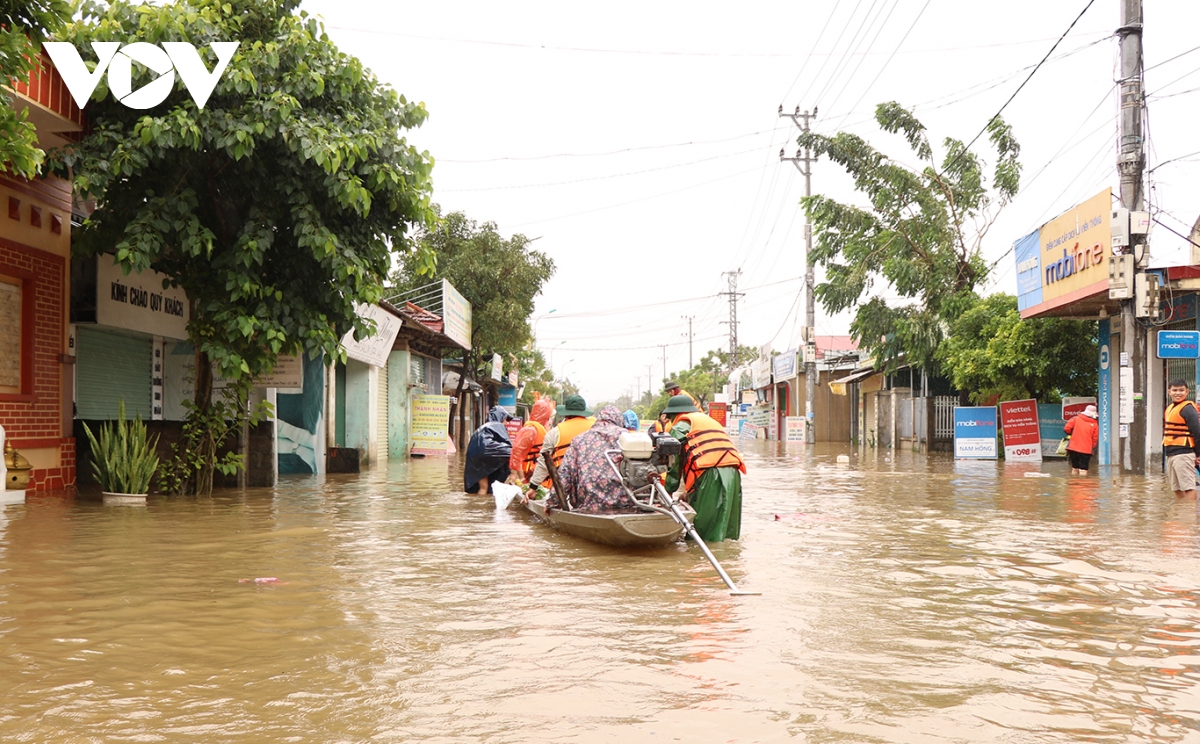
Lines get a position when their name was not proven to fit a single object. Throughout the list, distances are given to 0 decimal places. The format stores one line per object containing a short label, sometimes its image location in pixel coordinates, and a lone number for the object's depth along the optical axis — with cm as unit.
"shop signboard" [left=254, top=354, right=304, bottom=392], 1521
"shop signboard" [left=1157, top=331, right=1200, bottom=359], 1741
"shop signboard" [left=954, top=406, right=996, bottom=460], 2497
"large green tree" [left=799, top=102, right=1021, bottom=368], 2898
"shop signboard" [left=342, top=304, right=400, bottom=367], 2233
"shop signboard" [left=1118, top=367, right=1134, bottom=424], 1753
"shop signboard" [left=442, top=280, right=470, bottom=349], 2736
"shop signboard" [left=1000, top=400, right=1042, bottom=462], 2341
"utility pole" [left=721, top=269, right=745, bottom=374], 7338
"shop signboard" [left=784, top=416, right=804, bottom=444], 4316
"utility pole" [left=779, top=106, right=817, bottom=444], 3716
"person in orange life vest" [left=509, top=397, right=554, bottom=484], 1294
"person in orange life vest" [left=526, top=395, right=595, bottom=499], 1080
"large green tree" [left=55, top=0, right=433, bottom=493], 1151
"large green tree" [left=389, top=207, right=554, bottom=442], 3219
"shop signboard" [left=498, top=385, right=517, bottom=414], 5534
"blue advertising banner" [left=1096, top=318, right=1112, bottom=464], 2181
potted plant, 1234
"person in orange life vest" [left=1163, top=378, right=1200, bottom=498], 1341
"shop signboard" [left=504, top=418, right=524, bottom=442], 2189
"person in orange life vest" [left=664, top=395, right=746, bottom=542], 967
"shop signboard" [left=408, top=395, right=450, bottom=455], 2758
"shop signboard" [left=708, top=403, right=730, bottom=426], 5047
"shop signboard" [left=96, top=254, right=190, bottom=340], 1370
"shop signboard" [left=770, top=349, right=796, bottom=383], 4997
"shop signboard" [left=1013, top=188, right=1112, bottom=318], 1933
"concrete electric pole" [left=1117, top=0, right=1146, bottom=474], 1747
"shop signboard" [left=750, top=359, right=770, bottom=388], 5835
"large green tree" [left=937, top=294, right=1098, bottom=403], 2381
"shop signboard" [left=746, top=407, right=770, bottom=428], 5922
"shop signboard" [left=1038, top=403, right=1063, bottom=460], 2488
